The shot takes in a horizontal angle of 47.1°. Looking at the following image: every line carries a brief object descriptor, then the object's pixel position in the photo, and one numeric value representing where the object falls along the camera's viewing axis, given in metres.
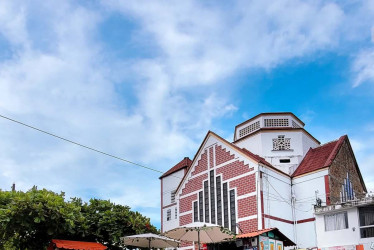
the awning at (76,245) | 17.11
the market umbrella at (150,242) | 17.30
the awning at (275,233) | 20.58
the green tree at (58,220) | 16.75
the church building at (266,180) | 26.16
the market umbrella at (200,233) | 17.25
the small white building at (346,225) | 20.84
